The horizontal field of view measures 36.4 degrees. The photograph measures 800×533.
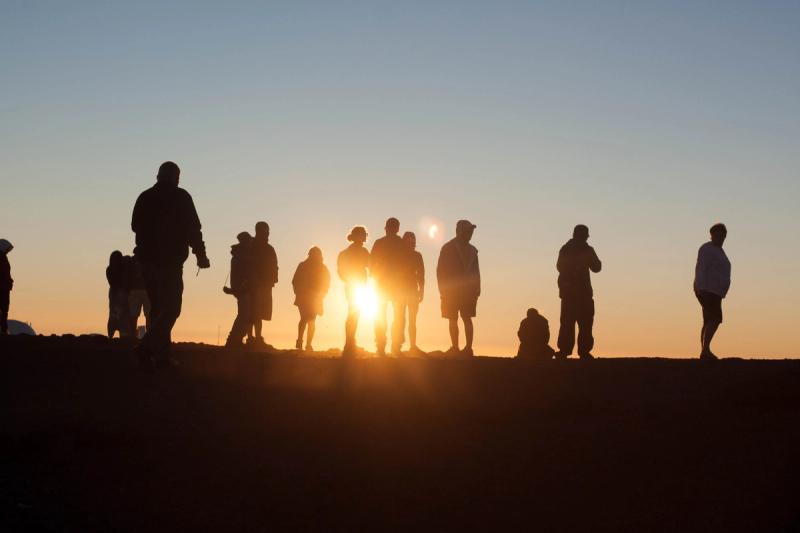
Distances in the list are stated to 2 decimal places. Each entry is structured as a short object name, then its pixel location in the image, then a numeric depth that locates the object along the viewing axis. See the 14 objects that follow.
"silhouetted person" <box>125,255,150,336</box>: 22.98
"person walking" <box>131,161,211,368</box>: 14.29
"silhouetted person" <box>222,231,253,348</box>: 19.20
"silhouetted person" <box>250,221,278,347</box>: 19.67
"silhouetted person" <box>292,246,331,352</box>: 22.12
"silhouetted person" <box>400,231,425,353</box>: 18.70
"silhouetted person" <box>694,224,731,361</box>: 17.93
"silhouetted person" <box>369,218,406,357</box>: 18.58
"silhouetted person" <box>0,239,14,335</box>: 23.47
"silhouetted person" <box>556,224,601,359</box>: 18.59
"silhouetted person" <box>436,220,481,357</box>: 18.97
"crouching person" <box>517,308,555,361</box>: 20.41
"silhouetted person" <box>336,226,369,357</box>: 18.39
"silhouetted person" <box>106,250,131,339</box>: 23.25
